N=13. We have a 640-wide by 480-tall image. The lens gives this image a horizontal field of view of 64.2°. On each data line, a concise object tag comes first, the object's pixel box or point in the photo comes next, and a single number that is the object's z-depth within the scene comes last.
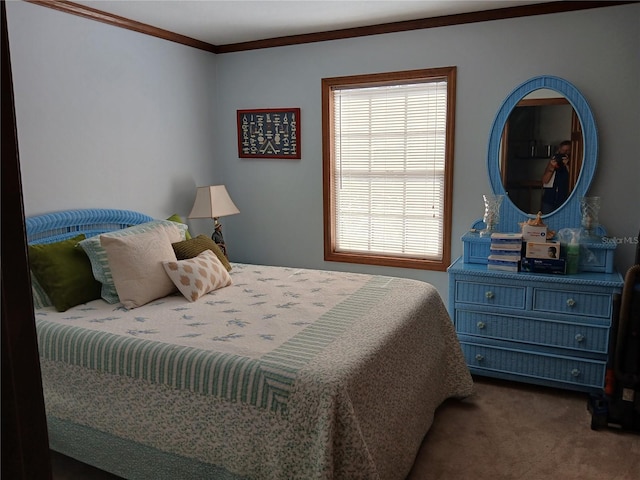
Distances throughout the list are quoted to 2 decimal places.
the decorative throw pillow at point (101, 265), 2.81
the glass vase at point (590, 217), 3.25
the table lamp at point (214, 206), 3.98
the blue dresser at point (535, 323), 2.99
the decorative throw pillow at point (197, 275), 2.88
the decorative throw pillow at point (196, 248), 3.18
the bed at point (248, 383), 1.86
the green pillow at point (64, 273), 2.73
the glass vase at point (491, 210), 3.48
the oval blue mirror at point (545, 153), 3.25
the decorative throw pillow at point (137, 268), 2.77
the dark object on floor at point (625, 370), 2.62
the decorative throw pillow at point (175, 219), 3.58
